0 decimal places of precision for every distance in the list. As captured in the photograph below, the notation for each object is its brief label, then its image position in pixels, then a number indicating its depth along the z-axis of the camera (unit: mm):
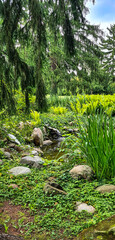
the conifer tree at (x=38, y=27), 2510
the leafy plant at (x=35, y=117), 6255
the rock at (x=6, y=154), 3483
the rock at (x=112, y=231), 1210
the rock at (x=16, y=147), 4154
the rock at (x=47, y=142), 5462
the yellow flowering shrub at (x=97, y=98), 8348
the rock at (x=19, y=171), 2705
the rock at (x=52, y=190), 2115
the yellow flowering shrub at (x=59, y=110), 8695
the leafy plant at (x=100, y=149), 2273
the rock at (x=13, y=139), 4384
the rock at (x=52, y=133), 6373
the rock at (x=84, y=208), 1730
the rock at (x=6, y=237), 1032
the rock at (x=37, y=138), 5219
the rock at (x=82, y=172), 2408
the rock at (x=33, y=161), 3143
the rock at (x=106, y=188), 2006
